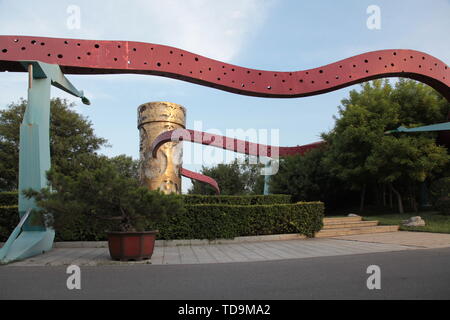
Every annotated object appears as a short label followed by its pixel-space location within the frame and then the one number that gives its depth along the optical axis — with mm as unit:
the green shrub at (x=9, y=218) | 10125
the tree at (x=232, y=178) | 47147
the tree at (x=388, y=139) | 16547
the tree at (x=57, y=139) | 25766
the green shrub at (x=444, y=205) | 14825
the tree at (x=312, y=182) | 24453
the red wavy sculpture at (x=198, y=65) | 9680
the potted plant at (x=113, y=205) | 7277
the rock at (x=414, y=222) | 13711
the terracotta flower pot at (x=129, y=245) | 7691
